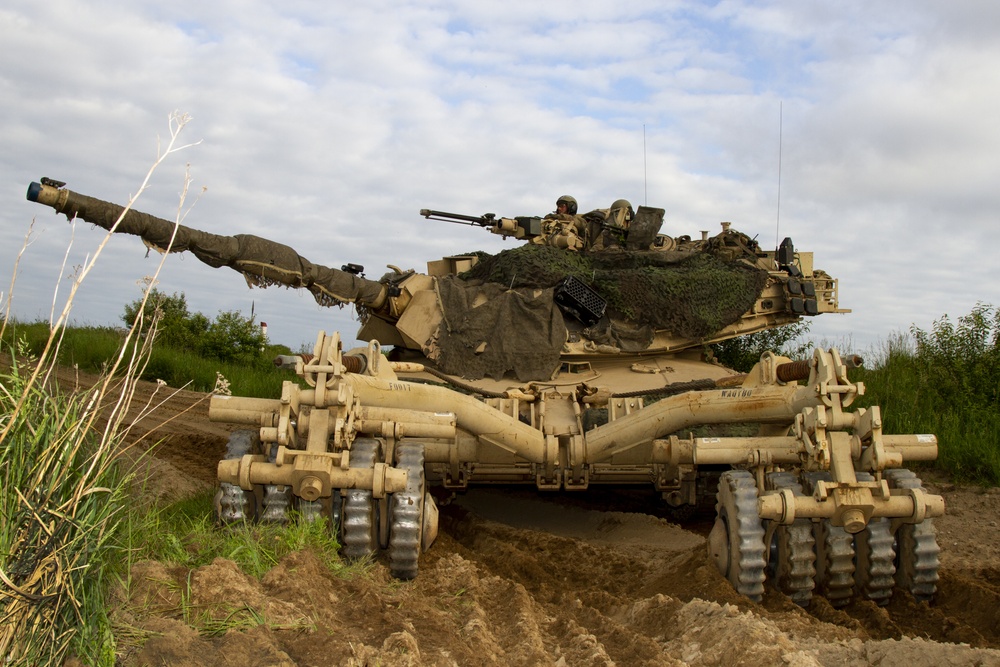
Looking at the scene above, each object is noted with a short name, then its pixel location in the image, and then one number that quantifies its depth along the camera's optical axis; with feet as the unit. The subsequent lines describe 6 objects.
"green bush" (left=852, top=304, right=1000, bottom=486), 34.01
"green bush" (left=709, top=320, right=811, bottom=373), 48.49
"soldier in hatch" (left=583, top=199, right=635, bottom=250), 33.42
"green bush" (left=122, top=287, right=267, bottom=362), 56.90
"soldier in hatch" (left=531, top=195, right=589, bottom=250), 32.73
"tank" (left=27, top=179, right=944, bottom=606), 17.67
